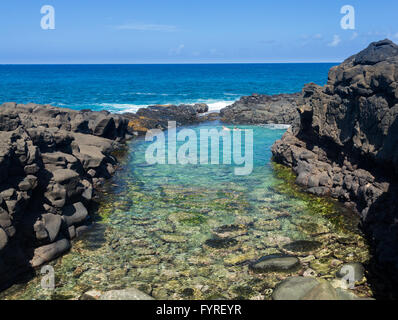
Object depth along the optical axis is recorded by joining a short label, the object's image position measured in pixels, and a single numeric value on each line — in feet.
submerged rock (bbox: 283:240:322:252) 46.19
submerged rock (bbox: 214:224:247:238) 50.44
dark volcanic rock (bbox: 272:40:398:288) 47.60
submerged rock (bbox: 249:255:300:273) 41.37
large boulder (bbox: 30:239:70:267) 42.68
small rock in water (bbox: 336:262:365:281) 39.24
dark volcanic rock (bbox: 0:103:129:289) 40.83
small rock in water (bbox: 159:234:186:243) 49.21
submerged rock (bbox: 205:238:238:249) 47.44
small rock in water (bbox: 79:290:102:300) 36.50
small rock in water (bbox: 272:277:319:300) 35.14
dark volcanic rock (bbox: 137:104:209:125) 159.43
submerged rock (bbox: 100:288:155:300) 34.71
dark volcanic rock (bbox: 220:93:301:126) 161.68
